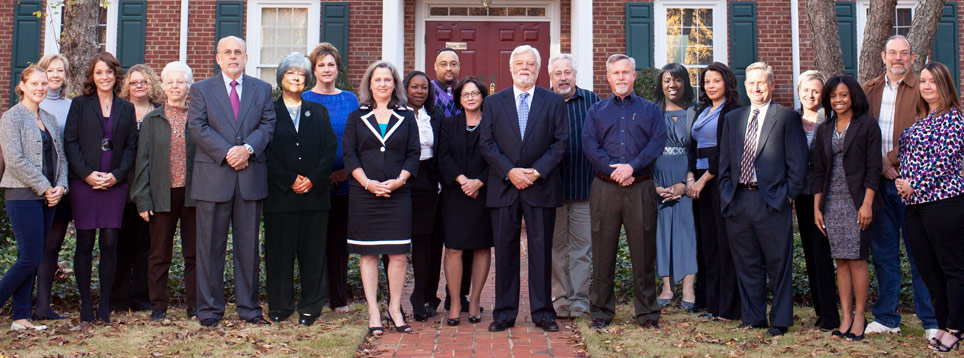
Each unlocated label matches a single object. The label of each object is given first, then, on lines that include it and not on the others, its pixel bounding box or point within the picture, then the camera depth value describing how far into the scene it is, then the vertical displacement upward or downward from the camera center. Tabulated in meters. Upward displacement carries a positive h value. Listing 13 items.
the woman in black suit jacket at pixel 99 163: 5.59 +0.23
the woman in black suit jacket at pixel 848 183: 5.06 +0.13
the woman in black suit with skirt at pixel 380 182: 5.56 +0.12
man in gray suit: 5.60 +0.18
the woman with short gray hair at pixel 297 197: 5.77 +0.02
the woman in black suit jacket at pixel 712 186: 5.84 +0.12
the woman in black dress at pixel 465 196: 5.79 +0.03
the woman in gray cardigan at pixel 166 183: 5.77 +0.11
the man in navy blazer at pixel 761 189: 5.35 +0.09
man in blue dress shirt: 5.60 +0.07
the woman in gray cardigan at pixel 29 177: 5.32 +0.13
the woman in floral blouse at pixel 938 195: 4.88 +0.06
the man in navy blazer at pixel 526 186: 5.62 +0.13
